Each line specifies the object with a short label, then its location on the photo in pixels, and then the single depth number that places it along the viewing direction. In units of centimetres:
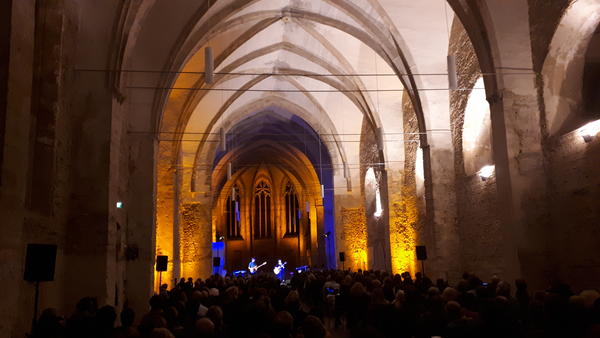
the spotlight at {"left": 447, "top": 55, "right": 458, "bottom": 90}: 1005
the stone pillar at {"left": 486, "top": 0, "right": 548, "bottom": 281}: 971
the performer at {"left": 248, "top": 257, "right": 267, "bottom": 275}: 3244
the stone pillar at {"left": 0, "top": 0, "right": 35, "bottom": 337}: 481
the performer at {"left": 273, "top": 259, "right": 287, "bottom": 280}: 3068
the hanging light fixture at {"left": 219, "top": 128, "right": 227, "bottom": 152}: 1560
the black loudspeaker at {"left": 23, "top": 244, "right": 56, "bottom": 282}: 620
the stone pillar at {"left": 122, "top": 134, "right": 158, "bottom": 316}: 1350
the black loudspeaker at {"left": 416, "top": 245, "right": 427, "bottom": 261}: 1327
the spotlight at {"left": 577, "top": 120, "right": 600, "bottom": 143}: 861
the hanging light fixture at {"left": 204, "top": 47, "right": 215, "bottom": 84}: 987
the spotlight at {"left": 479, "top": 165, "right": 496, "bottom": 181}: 1252
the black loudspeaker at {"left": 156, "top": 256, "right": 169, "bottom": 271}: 1412
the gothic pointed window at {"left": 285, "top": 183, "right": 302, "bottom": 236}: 4197
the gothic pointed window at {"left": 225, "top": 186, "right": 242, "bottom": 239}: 4162
